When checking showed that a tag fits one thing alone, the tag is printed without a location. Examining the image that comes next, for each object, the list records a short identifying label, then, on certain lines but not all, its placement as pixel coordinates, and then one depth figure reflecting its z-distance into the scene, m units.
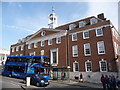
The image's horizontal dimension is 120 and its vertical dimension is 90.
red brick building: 16.76
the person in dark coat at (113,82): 10.62
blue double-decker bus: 15.99
